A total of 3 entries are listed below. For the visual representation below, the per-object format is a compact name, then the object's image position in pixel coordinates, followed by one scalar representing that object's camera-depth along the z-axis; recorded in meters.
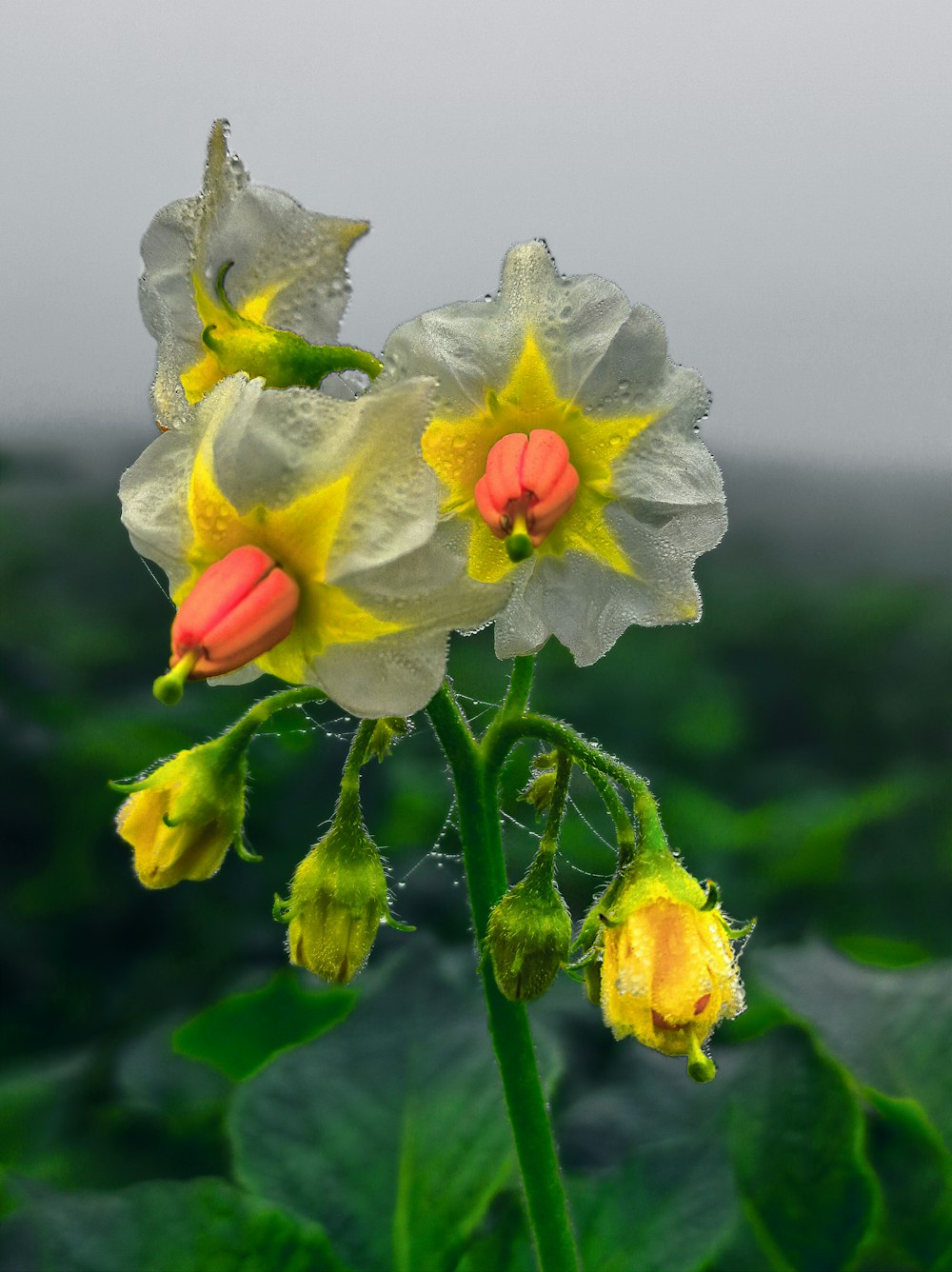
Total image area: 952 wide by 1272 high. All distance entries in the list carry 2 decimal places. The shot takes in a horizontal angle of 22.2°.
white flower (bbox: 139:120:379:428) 0.20
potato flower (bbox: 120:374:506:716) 0.18
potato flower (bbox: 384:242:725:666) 0.20
